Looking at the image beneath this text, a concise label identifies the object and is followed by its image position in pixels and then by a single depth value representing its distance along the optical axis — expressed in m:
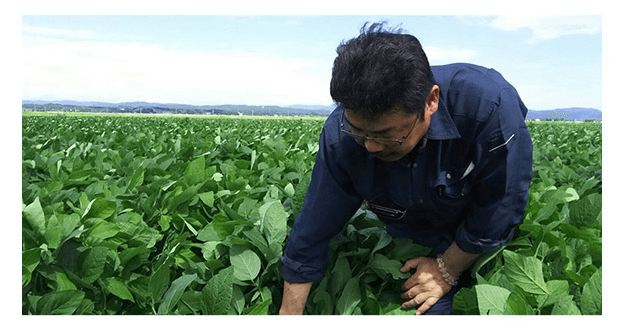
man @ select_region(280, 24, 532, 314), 1.71
